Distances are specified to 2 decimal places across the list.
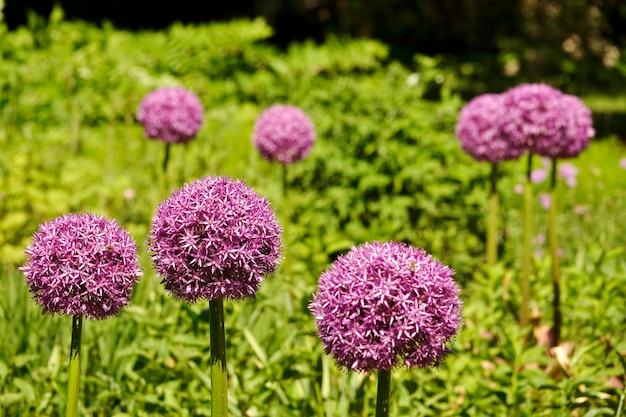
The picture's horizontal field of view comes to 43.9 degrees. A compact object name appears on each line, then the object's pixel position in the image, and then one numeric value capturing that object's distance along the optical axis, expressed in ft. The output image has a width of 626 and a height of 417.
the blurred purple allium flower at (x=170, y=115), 15.28
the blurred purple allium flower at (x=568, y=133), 12.93
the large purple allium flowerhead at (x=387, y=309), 6.62
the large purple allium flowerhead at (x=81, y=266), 6.91
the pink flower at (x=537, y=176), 22.41
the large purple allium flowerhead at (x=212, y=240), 6.72
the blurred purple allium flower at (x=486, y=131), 13.55
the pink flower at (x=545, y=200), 21.18
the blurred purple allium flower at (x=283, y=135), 15.28
